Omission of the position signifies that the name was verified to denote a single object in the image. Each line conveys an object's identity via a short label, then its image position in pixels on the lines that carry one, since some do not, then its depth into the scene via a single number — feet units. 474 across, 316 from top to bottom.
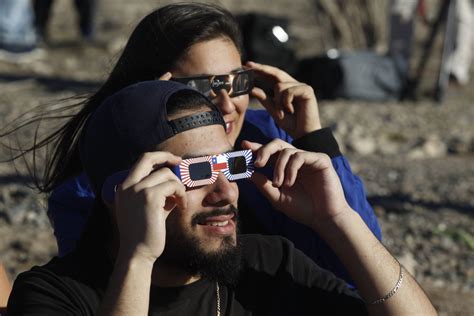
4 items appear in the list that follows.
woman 20.21
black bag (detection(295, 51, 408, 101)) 66.83
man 14.18
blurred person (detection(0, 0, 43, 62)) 77.57
